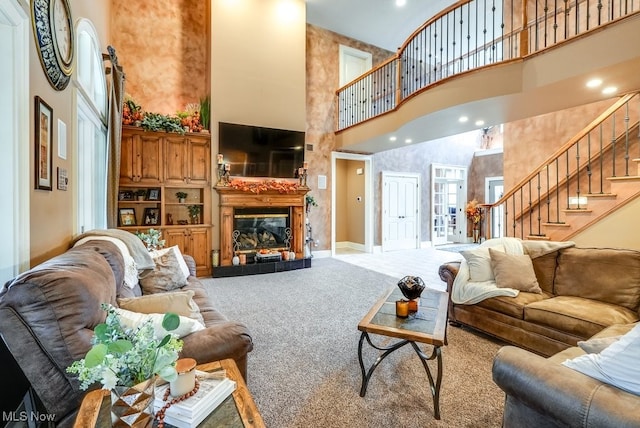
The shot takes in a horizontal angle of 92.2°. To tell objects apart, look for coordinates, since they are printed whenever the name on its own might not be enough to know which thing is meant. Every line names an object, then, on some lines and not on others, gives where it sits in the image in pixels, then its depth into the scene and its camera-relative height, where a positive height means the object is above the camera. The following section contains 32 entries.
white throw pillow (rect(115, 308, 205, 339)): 1.41 -0.52
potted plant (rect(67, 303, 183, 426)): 0.86 -0.45
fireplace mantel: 5.52 +0.12
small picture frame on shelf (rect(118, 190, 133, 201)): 5.07 +0.27
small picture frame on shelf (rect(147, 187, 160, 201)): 5.29 +0.29
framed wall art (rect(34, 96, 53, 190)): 2.00 +0.45
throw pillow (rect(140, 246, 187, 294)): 2.85 -0.62
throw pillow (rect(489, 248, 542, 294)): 2.91 -0.57
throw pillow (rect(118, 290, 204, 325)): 1.73 -0.54
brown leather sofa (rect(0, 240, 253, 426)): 1.19 -0.46
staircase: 3.79 +0.46
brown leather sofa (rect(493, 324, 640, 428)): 1.09 -0.71
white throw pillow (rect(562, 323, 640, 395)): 1.16 -0.60
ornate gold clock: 2.00 +1.24
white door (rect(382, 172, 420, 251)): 8.16 +0.02
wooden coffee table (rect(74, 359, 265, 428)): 1.03 -0.71
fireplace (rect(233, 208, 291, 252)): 5.84 -0.34
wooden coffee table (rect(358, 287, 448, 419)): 1.88 -0.76
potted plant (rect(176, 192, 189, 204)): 5.56 +0.27
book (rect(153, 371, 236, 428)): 1.00 -0.66
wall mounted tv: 5.64 +1.18
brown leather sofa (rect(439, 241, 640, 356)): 2.32 -0.76
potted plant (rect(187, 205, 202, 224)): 5.65 -0.02
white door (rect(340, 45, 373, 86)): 7.74 +3.88
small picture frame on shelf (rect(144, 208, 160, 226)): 5.29 -0.09
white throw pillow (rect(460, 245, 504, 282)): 3.09 -0.55
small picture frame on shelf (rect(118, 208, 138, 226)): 5.06 -0.10
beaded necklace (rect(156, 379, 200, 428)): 0.98 -0.64
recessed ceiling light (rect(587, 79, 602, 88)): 3.38 +1.45
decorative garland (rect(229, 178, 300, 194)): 5.56 +0.48
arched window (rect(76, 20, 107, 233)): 3.23 +0.95
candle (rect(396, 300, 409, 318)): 2.22 -0.71
